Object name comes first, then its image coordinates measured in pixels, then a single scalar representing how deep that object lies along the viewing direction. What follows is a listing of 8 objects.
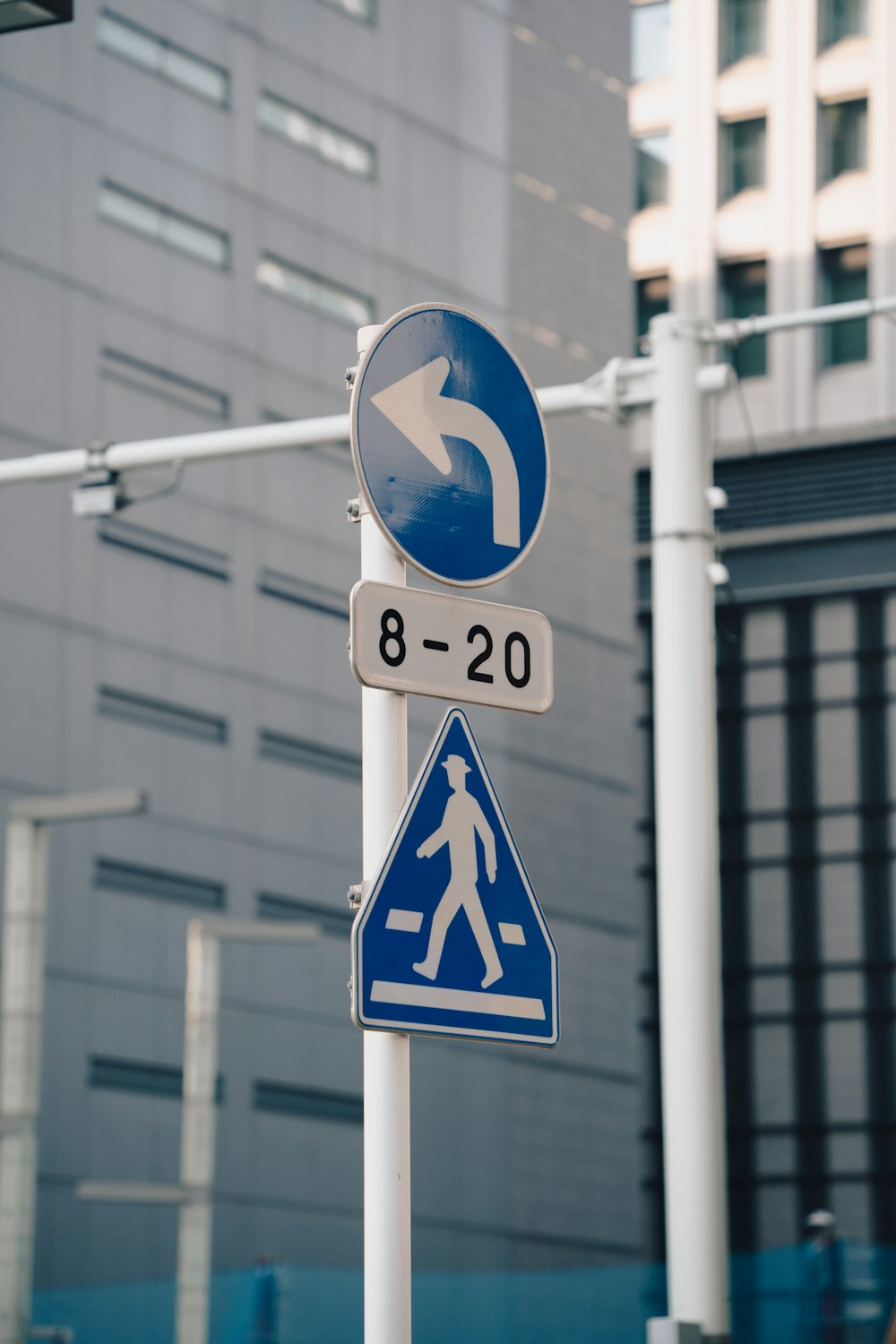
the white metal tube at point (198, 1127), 43.55
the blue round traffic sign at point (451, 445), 9.06
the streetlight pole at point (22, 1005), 37.46
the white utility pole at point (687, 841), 18.77
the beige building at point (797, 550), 77.12
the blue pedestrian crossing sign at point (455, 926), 8.58
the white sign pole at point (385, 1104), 8.64
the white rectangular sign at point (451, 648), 8.88
